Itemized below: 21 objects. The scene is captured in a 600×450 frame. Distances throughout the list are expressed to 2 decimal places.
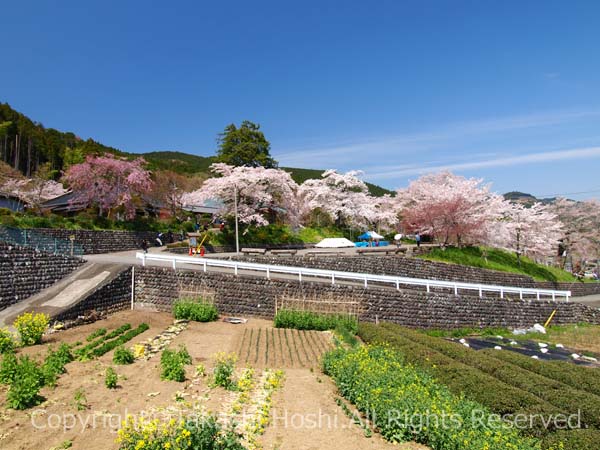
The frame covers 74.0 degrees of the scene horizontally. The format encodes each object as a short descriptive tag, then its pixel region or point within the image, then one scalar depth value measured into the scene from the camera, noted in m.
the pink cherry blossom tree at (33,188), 32.22
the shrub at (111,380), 7.75
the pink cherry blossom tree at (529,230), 35.34
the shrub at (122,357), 9.52
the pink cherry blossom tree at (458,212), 31.23
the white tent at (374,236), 34.31
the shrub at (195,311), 15.66
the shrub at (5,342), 10.19
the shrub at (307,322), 15.27
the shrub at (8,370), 7.37
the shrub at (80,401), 6.71
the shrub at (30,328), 11.20
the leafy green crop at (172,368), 8.39
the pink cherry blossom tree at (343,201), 39.91
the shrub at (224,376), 8.15
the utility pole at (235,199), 26.88
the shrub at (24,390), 6.61
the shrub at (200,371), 8.77
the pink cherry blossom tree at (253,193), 30.83
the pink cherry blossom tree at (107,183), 28.25
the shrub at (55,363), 7.78
